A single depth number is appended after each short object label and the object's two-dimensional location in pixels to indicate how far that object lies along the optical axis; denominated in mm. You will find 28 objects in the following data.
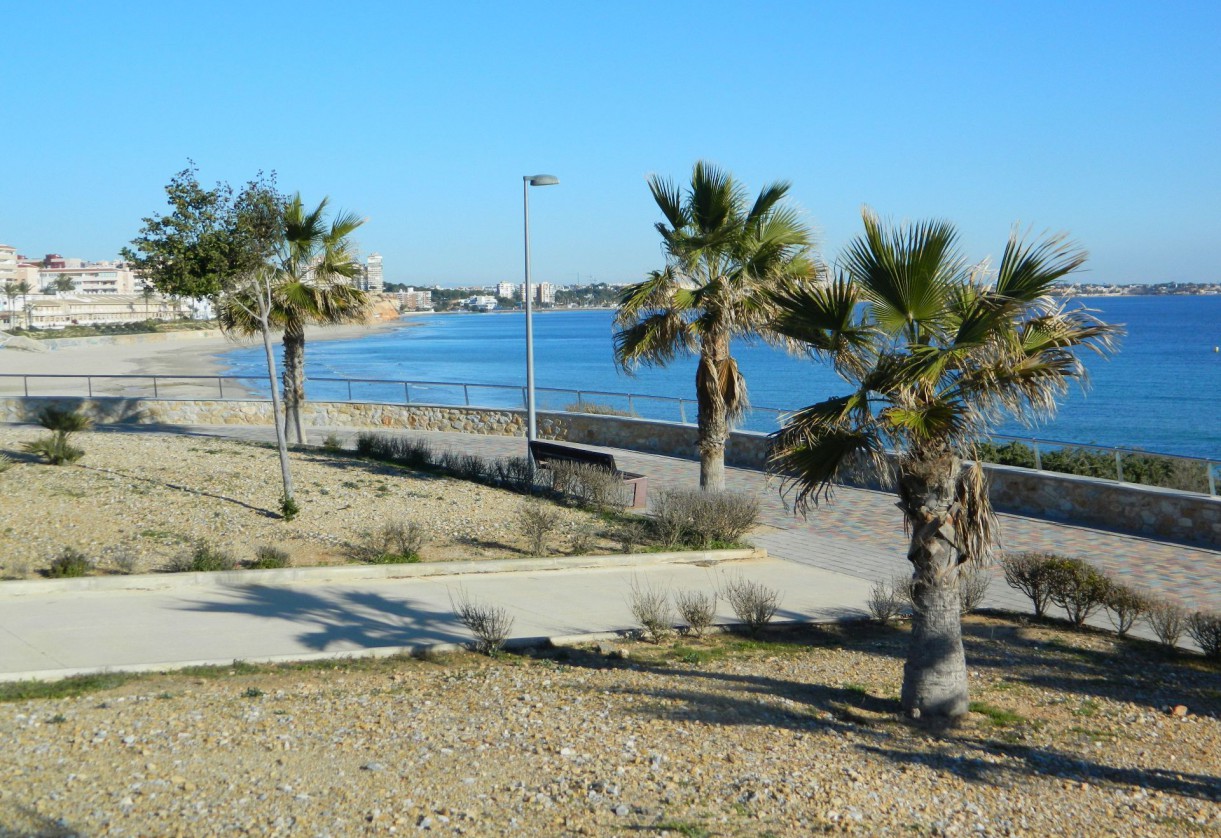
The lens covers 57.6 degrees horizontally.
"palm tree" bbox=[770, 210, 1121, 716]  7172
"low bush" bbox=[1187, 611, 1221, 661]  9195
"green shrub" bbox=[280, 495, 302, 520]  13398
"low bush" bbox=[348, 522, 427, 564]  11875
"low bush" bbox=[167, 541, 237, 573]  10945
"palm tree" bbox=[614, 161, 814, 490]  14219
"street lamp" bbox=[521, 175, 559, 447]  19656
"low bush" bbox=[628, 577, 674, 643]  9461
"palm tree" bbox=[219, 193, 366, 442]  19672
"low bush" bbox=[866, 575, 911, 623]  10375
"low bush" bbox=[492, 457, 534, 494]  16844
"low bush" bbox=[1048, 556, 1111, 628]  10086
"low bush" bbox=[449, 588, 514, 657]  8805
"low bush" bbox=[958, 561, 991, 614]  10633
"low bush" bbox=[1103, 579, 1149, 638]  9812
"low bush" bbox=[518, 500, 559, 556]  12727
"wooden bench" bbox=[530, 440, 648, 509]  16141
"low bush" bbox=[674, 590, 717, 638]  9688
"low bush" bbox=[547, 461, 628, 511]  15695
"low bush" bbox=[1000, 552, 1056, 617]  10414
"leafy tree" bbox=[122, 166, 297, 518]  15203
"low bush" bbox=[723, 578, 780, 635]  9891
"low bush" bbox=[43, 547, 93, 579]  10461
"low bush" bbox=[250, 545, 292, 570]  11287
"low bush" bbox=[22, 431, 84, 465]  15664
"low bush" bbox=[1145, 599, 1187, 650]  9422
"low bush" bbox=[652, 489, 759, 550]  13516
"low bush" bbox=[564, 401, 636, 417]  25125
